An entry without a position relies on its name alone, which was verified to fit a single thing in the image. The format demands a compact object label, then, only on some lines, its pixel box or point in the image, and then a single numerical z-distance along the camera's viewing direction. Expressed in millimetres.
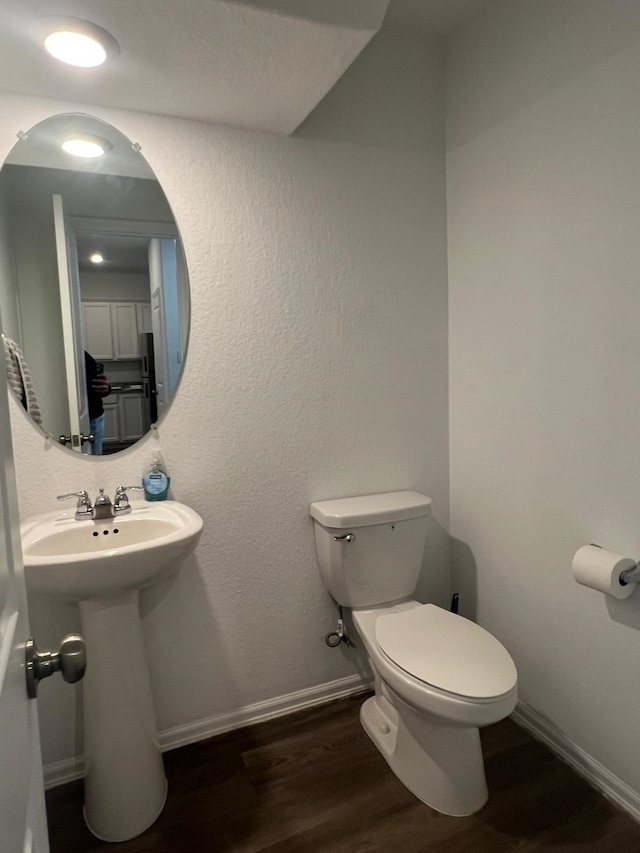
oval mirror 1535
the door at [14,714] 531
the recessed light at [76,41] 1162
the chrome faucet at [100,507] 1546
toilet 1395
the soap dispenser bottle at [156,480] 1680
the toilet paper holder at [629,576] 1420
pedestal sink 1427
